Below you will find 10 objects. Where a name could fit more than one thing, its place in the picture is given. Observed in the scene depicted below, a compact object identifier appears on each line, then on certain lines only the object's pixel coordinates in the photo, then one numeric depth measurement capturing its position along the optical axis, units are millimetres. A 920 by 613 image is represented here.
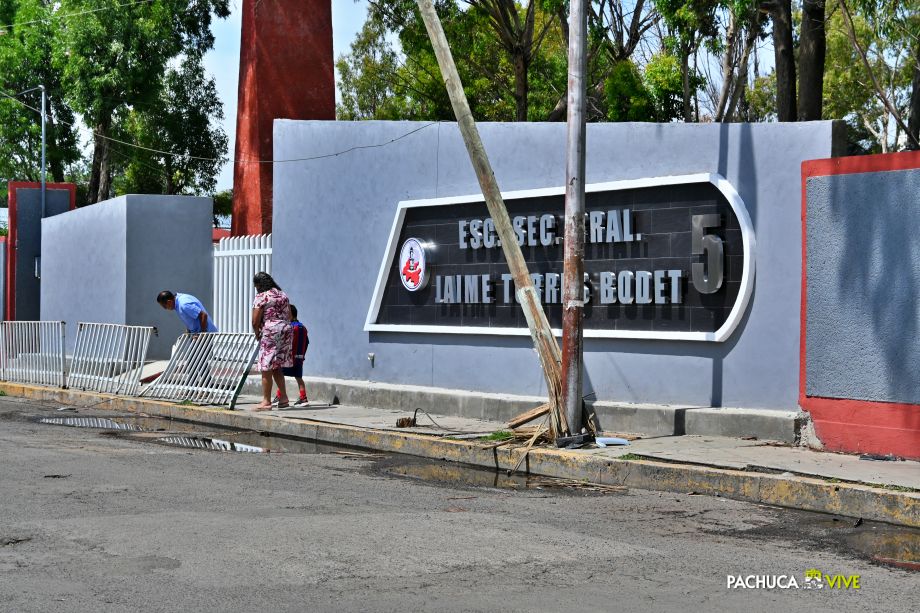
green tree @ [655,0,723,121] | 21547
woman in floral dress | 14391
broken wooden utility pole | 10969
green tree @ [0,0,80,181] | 42219
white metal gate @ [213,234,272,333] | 18656
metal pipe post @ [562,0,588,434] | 10703
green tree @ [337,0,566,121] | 28203
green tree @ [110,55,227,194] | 42000
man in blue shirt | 16422
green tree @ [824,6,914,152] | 33125
